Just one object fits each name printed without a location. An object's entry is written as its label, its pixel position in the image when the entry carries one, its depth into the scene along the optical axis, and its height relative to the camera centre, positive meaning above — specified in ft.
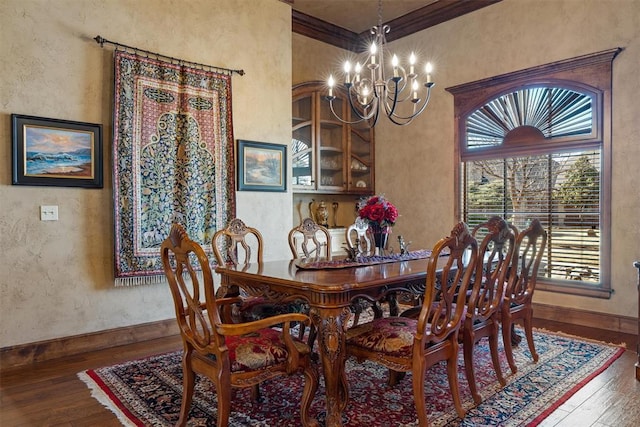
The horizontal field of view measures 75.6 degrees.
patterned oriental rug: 7.15 -3.68
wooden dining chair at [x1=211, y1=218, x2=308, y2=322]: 8.61 -2.13
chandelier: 9.46 +3.16
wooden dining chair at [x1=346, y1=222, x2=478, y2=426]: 6.47 -2.21
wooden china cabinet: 17.29 +2.63
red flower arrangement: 9.45 -0.12
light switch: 10.30 -0.11
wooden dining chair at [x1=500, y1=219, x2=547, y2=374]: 8.96 -2.04
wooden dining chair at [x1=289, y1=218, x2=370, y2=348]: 11.04 -0.82
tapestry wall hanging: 11.24 +1.47
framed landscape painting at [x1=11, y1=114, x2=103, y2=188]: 9.94 +1.42
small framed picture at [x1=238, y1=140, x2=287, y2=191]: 13.84 +1.43
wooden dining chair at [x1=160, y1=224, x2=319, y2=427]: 5.90 -2.20
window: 12.89 +1.63
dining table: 6.58 -1.42
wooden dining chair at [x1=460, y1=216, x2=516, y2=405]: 7.64 -1.97
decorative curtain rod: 10.98 +4.47
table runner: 8.49 -1.21
